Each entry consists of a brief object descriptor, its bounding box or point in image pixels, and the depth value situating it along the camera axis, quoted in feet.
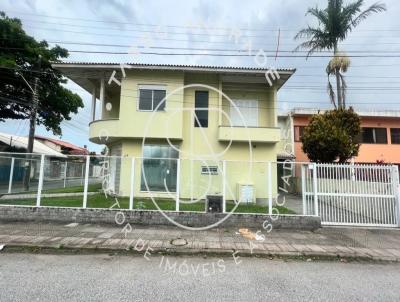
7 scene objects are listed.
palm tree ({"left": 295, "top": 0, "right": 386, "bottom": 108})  57.47
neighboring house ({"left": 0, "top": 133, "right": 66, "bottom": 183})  30.12
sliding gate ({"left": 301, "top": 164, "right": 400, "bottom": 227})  26.35
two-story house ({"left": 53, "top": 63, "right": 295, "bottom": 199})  41.45
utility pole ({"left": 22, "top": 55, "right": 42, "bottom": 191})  49.47
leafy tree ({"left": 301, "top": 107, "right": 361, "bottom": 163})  46.06
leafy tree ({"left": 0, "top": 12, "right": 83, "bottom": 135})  57.88
